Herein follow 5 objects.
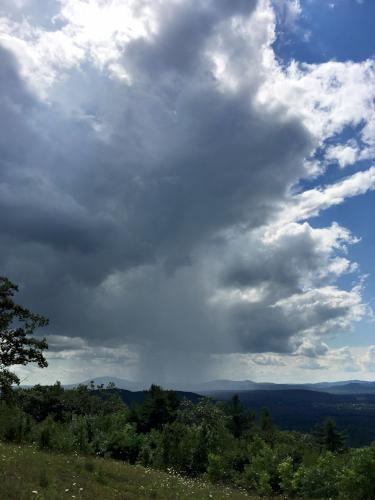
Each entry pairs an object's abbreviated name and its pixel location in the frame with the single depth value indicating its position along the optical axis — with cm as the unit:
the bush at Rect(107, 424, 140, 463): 3597
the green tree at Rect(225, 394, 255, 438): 10350
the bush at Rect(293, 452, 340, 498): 2580
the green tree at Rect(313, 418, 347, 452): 11288
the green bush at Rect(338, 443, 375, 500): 2288
